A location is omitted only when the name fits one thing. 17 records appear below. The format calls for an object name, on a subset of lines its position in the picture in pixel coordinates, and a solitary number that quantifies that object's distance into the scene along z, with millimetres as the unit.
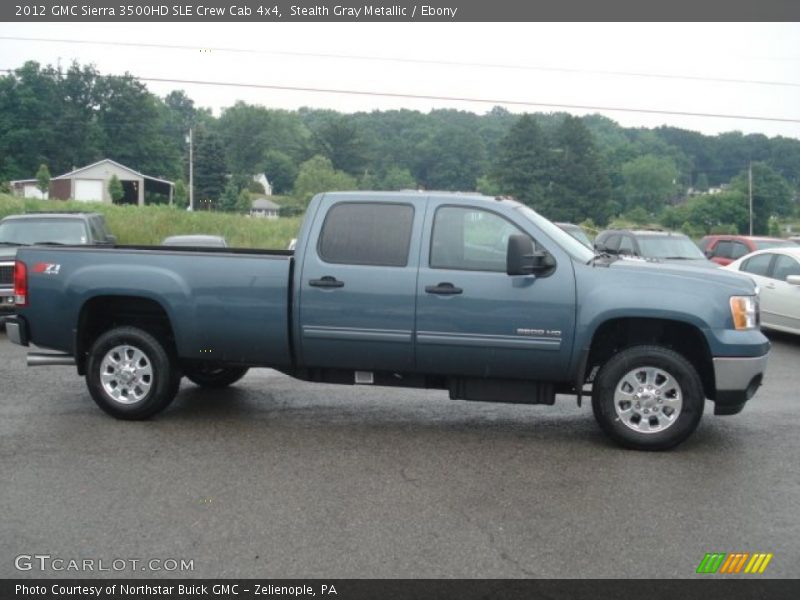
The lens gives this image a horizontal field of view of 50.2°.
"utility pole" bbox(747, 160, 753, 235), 68938
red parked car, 18547
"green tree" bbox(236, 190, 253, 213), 64562
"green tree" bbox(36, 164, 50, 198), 57312
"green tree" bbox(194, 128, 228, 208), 76062
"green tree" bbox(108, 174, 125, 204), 56906
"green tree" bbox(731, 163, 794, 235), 75062
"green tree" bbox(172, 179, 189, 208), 54844
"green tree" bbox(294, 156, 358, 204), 71250
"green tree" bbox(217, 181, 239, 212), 68744
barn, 67288
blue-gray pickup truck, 6660
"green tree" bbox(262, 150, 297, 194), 95812
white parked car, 12711
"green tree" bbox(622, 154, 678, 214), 78938
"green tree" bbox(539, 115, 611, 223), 64250
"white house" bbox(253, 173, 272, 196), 95344
